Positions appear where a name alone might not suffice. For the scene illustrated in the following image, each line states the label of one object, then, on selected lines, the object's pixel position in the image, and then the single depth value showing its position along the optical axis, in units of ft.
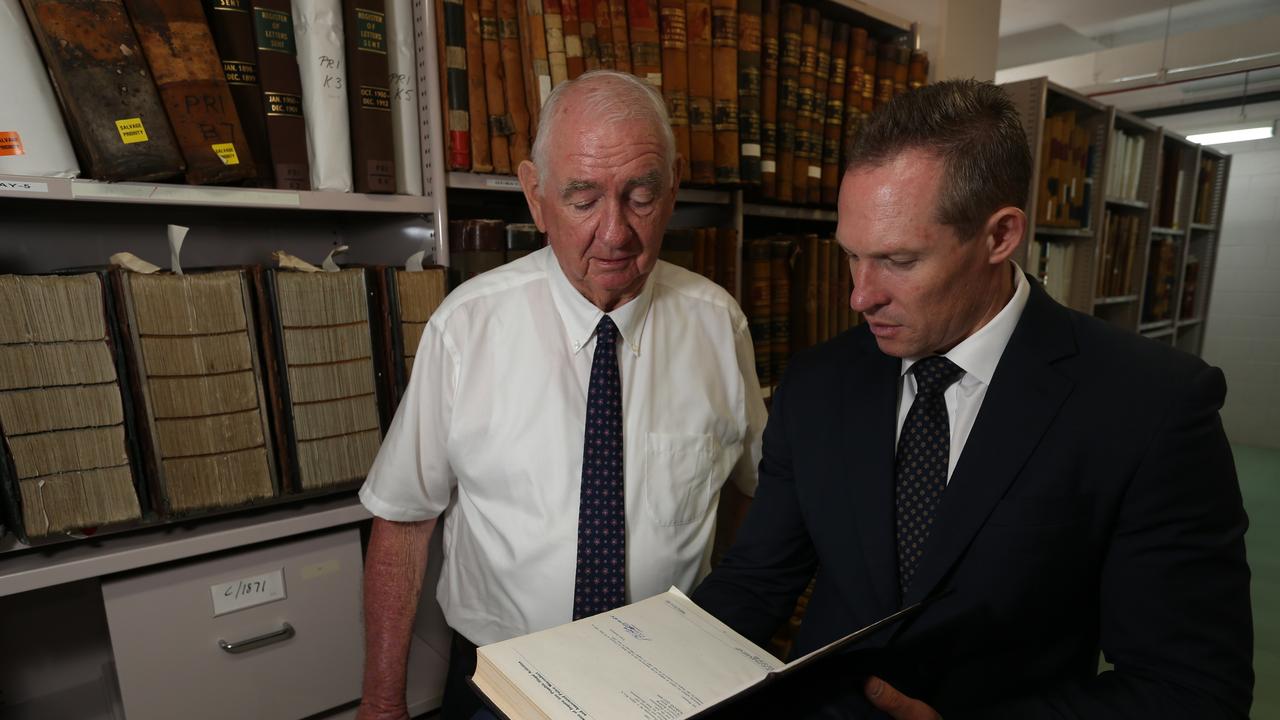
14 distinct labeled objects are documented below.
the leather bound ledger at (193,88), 3.53
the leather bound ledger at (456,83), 4.42
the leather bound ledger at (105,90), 3.26
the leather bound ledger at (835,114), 6.86
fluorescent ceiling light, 15.46
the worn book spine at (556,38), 4.79
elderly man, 3.44
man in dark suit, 2.47
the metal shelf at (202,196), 3.24
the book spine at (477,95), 4.51
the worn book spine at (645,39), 5.22
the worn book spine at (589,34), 4.94
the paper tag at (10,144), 3.18
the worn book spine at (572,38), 4.85
